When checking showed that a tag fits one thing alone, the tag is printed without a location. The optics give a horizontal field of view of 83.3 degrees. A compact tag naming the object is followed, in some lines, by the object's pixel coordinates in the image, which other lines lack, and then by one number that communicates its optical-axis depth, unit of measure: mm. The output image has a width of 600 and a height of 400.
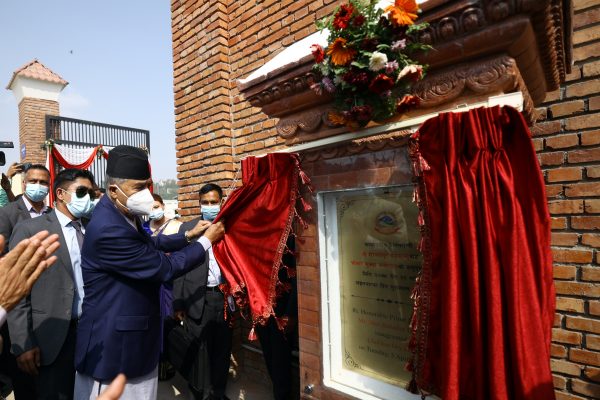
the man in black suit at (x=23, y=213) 3117
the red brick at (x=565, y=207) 2102
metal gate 9523
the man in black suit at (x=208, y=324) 3426
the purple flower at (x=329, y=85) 1790
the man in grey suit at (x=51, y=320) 2629
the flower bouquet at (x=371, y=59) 1598
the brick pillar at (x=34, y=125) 11703
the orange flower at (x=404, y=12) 1526
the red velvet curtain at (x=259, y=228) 2303
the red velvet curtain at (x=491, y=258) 1414
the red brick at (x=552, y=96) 2203
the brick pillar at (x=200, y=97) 4184
